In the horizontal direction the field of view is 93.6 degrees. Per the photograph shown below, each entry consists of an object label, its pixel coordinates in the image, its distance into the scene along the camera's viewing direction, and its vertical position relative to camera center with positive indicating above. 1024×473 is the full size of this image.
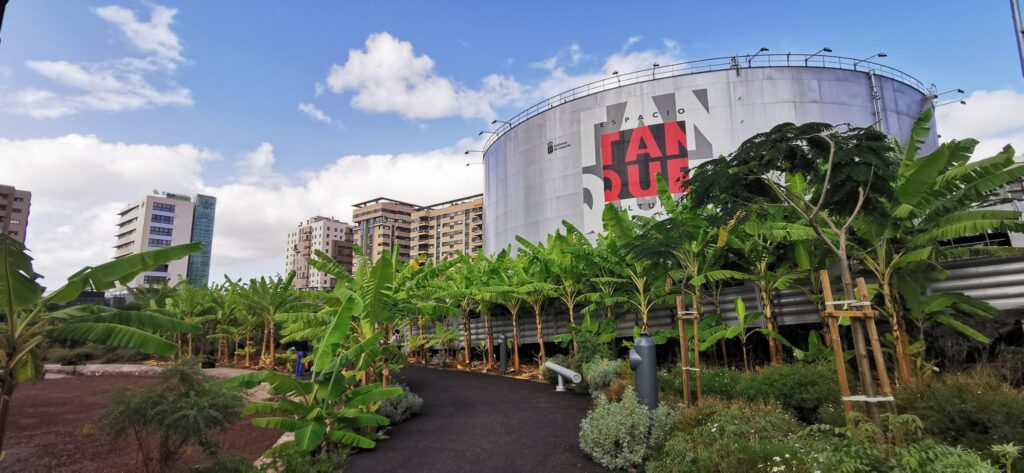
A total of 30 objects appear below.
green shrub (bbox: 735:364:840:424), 8.95 -1.35
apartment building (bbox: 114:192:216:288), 101.19 +21.76
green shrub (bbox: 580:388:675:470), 7.93 -1.91
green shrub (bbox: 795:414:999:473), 4.81 -1.46
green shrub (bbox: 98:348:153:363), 32.44 -1.91
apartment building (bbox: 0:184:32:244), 81.94 +20.59
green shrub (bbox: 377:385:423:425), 12.04 -2.12
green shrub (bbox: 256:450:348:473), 7.20 -2.17
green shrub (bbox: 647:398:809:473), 6.00 -1.71
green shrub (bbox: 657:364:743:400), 10.78 -1.52
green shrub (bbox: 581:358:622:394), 13.83 -1.58
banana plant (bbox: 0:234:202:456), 5.89 +0.13
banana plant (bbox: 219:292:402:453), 8.81 -1.47
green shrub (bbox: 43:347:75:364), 30.22 -1.67
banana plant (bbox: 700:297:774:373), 12.47 -0.30
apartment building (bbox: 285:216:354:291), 136.12 +23.83
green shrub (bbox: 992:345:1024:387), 9.84 -1.06
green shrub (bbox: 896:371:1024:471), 5.92 -1.25
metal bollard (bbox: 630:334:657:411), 9.66 -1.02
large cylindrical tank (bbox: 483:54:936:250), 34.16 +14.51
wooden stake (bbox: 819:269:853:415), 6.26 -0.39
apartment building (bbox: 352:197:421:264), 119.81 +25.62
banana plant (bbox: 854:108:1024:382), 9.63 +1.83
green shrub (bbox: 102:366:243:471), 6.34 -1.13
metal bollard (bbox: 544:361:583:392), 14.76 -1.64
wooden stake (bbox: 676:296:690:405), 10.11 -0.57
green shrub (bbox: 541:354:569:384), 18.00 -1.90
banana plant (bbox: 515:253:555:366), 18.38 +1.30
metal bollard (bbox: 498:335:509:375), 21.85 -1.62
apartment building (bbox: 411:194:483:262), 110.44 +22.35
